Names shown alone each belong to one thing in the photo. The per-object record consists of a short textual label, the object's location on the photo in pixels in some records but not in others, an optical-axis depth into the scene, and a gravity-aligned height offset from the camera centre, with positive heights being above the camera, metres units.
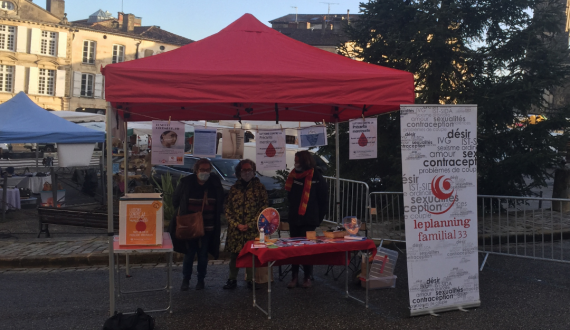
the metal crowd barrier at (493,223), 8.02 -0.58
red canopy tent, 5.28 +1.11
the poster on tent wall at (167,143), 6.91 +0.53
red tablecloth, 5.46 -0.73
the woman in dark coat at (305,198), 6.61 -0.17
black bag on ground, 4.91 -1.30
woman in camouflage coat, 6.46 -0.27
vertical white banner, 5.41 -0.19
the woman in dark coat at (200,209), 6.48 -0.31
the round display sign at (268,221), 5.93 -0.41
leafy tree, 10.86 +2.40
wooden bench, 9.69 -0.64
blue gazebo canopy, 11.51 +1.28
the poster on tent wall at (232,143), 7.52 +0.59
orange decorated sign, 5.54 -0.40
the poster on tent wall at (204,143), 7.11 +0.55
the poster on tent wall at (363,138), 7.07 +0.63
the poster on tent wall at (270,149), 7.27 +0.49
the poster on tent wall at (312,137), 7.59 +0.70
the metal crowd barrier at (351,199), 8.59 -0.23
